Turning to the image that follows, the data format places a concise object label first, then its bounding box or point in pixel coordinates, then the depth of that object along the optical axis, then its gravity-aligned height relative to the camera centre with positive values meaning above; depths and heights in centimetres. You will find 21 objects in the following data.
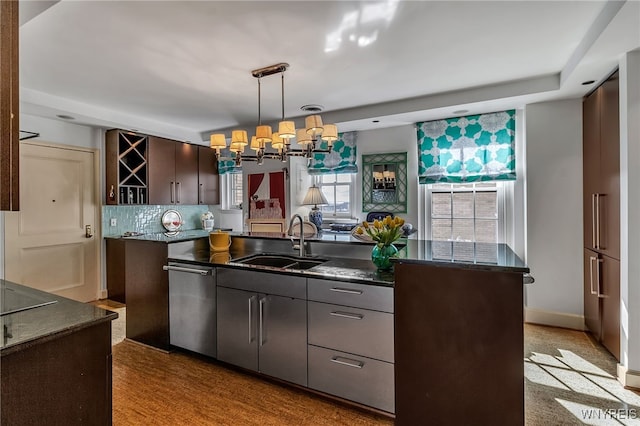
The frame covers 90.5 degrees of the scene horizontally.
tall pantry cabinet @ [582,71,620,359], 258 -3
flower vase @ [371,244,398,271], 216 -30
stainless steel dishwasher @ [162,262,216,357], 253 -79
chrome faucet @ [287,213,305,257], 272 -24
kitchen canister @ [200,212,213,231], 580 -14
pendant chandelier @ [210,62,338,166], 273 +68
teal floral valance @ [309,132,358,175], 477 +84
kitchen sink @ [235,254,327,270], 263 -42
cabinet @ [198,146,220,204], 566 +65
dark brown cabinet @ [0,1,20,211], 92 +31
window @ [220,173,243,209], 612 +43
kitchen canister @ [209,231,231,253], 298 -27
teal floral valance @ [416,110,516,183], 381 +78
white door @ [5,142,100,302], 377 -15
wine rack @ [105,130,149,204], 442 +66
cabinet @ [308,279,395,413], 189 -81
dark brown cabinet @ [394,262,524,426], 162 -73
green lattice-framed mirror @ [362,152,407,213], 450 +42
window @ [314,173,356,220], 495 +28
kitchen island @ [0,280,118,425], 106 -54
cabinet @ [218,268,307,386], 216 -83
